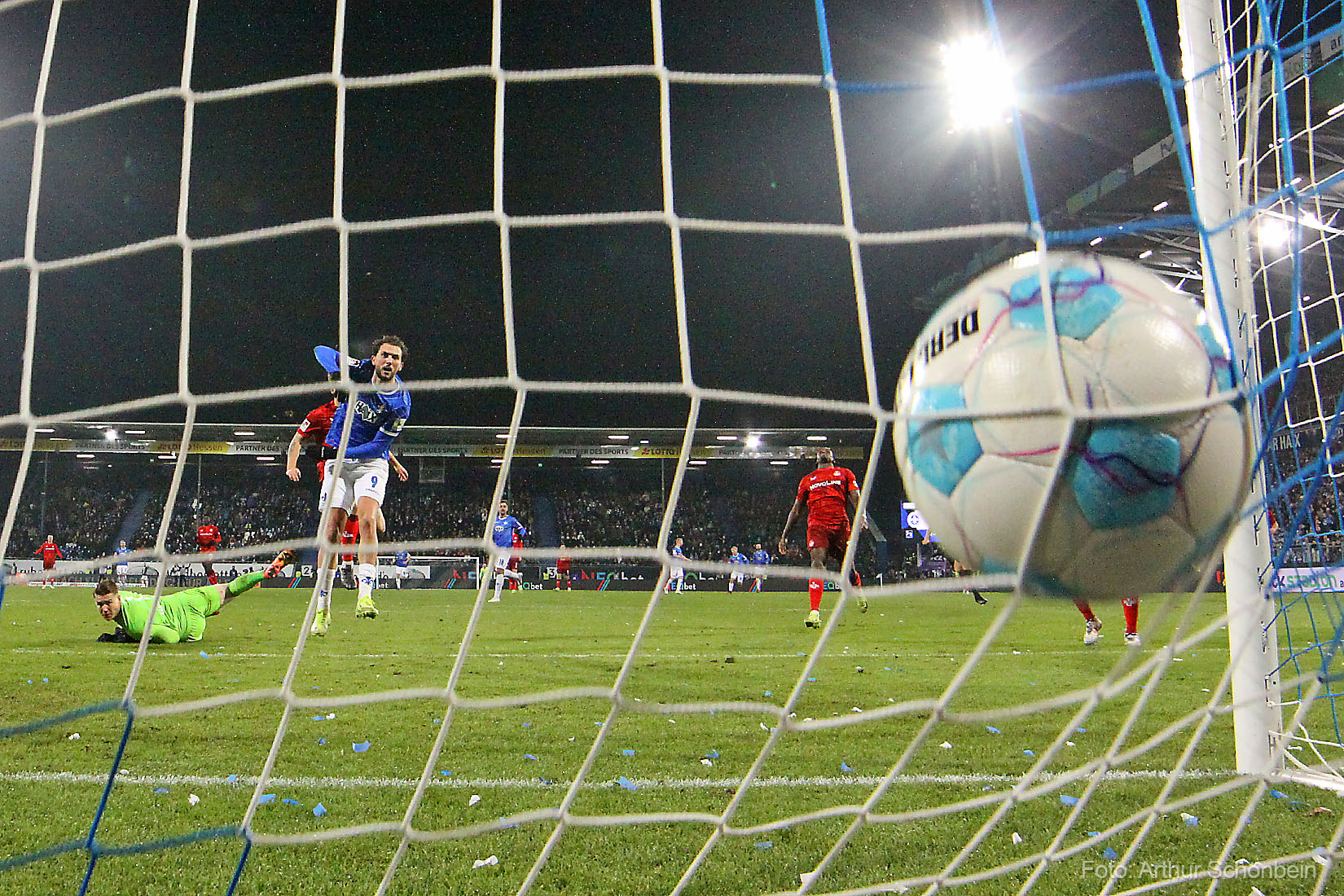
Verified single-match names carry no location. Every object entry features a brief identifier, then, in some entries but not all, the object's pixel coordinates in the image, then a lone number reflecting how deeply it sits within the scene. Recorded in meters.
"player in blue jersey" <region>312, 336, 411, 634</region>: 5.04
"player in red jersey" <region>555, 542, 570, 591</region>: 19.54
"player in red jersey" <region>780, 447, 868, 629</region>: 6.86
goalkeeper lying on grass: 4.93
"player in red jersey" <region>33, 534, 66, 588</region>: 16.91
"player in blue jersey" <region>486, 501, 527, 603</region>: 11.66
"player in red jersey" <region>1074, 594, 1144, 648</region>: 5.07
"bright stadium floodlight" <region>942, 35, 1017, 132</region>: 15.82
